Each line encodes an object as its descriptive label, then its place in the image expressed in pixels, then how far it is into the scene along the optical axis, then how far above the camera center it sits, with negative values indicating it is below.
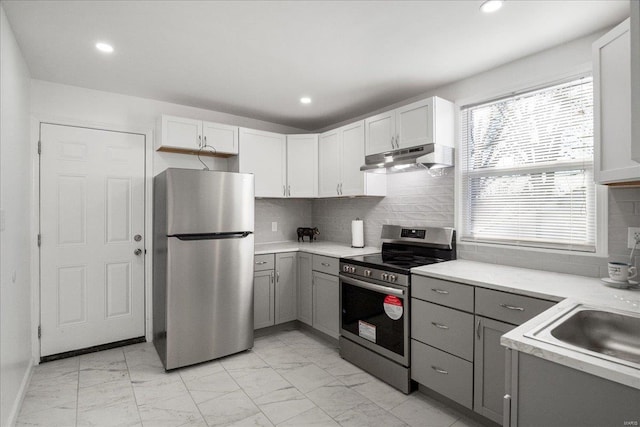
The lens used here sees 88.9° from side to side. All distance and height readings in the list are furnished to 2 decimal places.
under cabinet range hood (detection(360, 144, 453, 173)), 2.69 +0.48
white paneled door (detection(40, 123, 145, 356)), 2.93 -0.22
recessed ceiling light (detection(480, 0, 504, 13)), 1.79 +1.17
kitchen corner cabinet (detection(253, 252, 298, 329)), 3.42 -0.81
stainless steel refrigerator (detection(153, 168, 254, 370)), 2.74 -0.45
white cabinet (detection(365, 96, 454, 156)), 2.74 +0.79
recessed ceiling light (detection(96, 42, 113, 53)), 2.27 +1.18
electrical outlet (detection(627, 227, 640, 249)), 1.93 -0.13
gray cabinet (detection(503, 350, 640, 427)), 0.93 -0.57
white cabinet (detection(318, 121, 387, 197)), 3.41 +0.53
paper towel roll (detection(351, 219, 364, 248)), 3.67 -0.22
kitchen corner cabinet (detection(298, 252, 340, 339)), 3.17 -0.82
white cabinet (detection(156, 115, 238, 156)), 3.22 +0.81
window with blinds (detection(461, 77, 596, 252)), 2.20 +0.33
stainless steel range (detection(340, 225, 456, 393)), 2.44 -0.71
